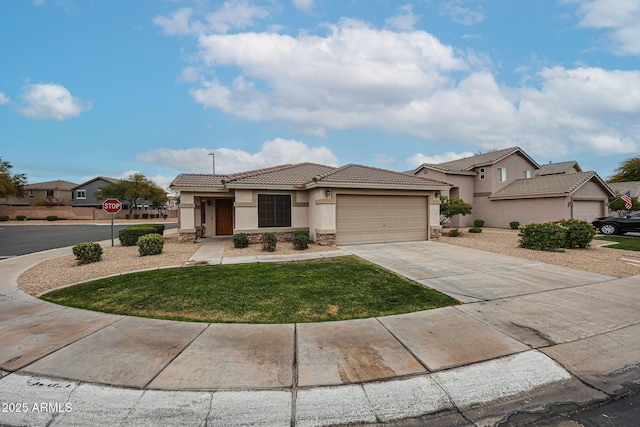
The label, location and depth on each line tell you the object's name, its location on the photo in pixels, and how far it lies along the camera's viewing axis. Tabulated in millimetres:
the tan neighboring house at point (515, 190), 19578
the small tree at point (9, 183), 36125
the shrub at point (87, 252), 9445
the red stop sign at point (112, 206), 12082
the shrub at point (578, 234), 11695
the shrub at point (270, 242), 11641
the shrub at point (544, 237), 11188
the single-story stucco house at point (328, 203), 13039
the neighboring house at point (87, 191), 51406
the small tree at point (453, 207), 16875
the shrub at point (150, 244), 10711
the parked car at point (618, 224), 15766
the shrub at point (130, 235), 13555
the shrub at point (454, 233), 16427
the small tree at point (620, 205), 25561
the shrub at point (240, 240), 12484
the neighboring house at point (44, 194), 51688
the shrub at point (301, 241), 11930
